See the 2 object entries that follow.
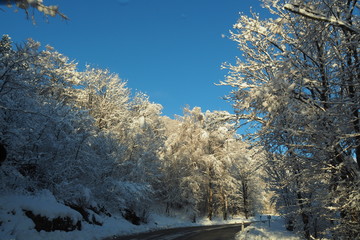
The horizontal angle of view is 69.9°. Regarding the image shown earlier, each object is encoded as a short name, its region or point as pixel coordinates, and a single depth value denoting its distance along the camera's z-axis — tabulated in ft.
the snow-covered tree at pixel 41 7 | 9.77
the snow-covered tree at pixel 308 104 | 15.83
